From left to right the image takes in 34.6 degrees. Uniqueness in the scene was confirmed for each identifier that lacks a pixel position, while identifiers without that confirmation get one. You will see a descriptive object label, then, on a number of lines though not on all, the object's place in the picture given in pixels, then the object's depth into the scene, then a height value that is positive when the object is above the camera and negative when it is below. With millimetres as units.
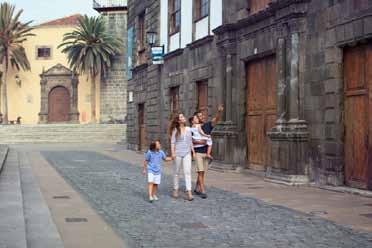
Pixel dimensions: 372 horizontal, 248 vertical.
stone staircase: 39781 -663
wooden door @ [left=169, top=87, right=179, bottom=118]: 20317 +854
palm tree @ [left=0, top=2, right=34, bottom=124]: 49688 +6775
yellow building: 51062 +3164
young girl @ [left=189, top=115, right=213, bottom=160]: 10163 -197
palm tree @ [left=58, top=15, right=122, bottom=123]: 48844 +6293
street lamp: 21531 +3153
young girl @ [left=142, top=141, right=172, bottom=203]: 9453 -667
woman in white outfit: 9688 -352
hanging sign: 21250 +2473
